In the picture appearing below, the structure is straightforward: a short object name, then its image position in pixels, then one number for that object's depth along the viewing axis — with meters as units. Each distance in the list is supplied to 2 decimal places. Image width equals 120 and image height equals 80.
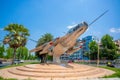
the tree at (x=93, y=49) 25.51
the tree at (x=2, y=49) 28.85
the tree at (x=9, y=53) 35.68
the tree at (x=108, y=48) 23.34
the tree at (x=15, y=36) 16.46
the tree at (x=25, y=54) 38.91
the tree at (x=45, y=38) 19.58
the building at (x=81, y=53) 48.25
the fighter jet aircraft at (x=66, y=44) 10.10
